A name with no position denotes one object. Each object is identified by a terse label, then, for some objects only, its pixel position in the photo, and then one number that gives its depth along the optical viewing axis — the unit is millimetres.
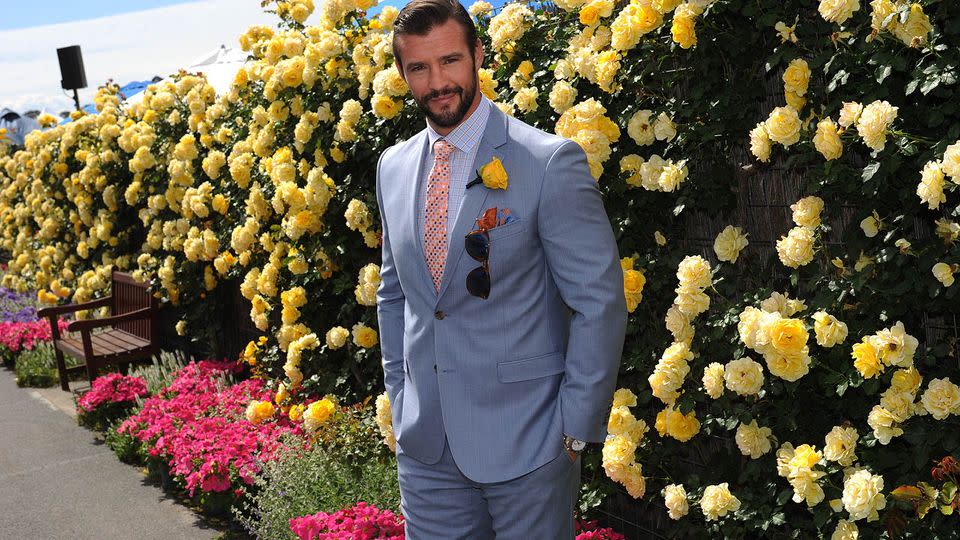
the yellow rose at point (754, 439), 2977
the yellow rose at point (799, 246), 2740
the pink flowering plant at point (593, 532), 3431
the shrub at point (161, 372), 6898
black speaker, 14641
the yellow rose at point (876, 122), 2432
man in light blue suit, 2232
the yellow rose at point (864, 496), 2574
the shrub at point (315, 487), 4180
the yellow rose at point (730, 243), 3086
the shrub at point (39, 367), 8422
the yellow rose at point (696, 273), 3074
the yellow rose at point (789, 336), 2674
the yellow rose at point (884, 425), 2578
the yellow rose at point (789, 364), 2701
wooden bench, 7258
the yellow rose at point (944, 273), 2391
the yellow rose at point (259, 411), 5273
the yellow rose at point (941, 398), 2480
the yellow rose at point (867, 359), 2555
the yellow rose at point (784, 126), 2730
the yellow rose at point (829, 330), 2643
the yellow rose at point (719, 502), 3043
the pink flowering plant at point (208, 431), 4902
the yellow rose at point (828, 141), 2596
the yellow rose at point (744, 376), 2930
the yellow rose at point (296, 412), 5143
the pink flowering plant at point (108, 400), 6652
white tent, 9938
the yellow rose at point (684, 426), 3238
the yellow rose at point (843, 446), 2705
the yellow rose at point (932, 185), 2293
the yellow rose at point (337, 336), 5016
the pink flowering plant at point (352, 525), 3533
